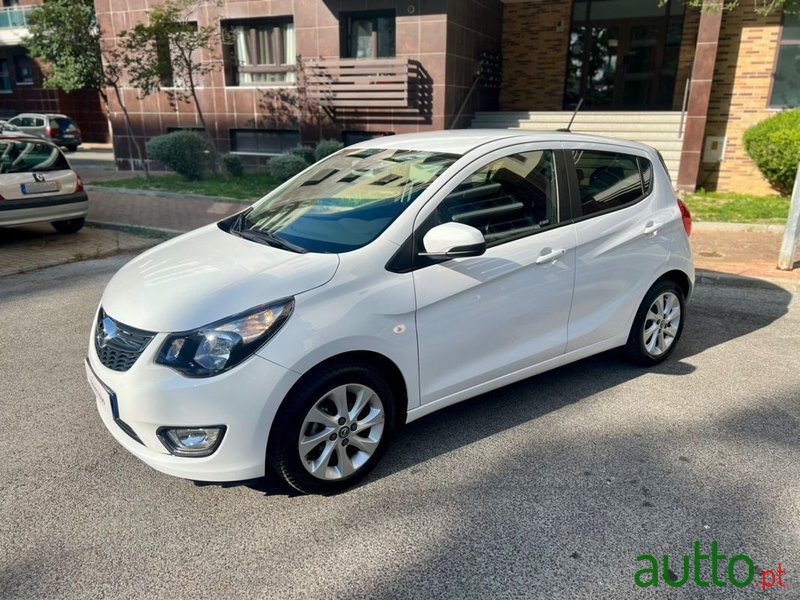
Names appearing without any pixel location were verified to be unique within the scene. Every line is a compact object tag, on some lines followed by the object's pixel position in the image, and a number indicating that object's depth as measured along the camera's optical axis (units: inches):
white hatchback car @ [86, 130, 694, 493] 110.8
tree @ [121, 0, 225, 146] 533.6
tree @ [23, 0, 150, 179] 538.0
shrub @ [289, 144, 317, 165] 545.2
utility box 496.7
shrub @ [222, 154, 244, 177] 597.9
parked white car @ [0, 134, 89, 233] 322.7
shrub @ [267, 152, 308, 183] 521.3
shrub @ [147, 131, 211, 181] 558.9
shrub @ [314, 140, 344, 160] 538.6
